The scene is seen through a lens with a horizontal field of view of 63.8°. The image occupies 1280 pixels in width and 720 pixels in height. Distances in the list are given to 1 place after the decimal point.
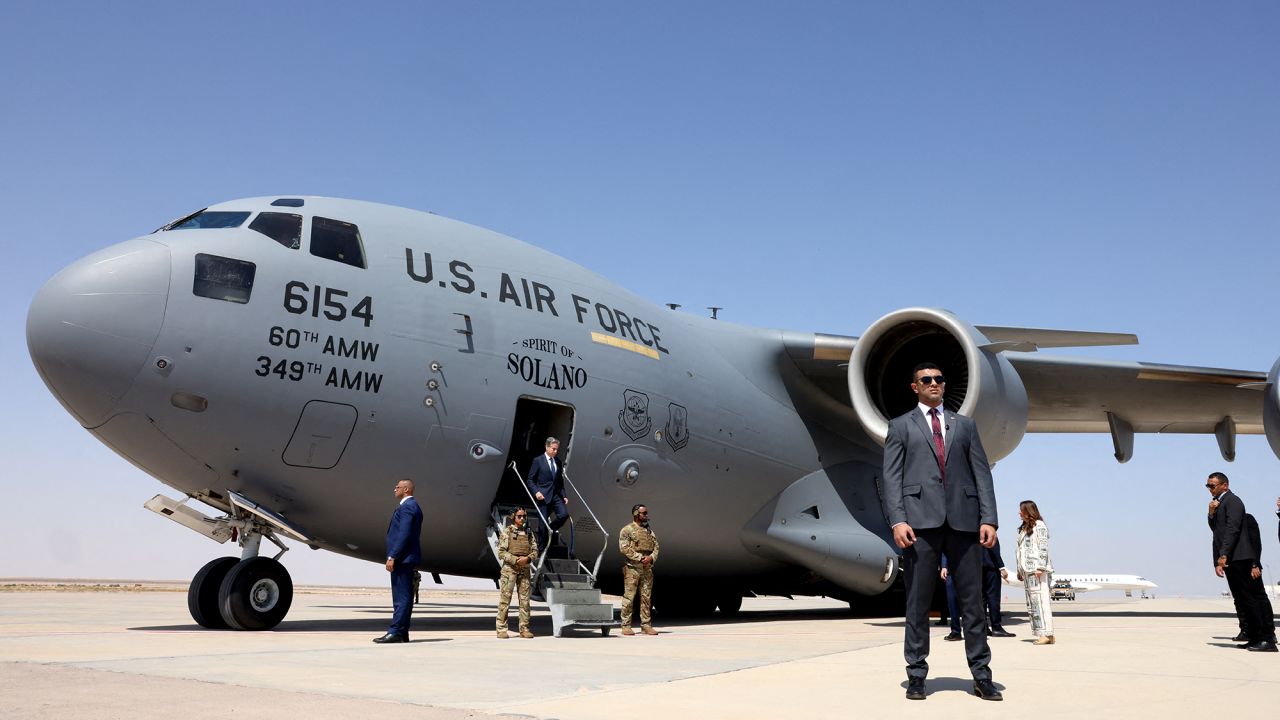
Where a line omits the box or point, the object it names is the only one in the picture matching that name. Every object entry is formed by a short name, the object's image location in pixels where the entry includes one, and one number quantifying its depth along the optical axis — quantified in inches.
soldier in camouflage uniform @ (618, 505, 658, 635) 369.4
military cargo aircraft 299.4
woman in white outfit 319.0
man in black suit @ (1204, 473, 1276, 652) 310.3
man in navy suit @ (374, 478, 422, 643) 299.1
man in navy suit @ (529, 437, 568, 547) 358.9
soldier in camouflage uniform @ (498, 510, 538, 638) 326.6
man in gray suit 185.0
